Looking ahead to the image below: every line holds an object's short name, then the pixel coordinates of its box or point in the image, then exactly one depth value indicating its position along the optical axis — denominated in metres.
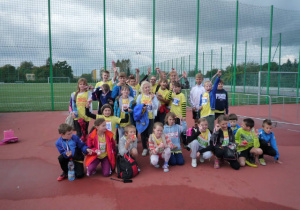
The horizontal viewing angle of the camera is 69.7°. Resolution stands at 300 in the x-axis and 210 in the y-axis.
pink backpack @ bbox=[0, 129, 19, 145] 5.23
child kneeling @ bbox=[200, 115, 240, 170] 3.91
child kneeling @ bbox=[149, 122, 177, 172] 3.81
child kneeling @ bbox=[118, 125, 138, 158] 3.69
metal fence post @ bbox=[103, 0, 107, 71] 9.15
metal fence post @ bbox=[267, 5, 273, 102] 12.33
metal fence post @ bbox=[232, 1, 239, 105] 10.63
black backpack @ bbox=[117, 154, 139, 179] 3.45
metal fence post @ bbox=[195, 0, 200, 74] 9.83
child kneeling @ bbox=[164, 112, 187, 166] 4.14
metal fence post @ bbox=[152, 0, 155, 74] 9.45
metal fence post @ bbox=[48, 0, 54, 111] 9.04
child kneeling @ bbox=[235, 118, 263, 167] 4.11
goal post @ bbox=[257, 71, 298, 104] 13.00
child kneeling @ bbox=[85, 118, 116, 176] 3.60
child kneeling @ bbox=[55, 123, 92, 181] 3.41
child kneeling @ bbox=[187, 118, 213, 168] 4.04
